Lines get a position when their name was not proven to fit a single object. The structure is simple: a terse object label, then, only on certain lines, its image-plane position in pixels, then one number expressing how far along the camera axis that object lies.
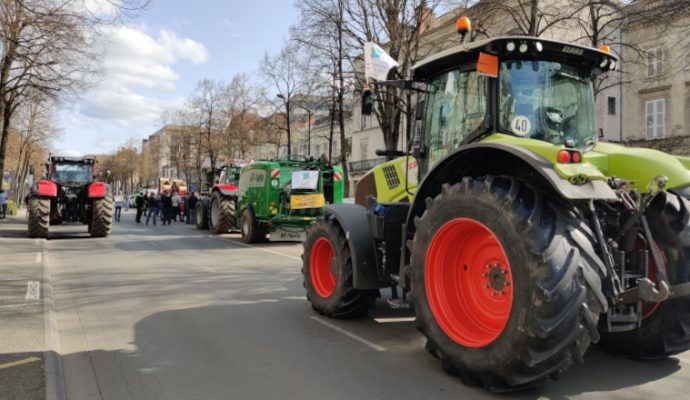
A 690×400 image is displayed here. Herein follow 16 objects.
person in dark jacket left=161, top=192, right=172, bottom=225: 26.33
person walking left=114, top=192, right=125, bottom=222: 29.78
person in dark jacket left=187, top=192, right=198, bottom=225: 26.58
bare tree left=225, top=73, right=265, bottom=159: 42.66
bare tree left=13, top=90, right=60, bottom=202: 30.75
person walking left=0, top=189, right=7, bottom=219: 25.94
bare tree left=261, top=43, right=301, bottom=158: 33.04
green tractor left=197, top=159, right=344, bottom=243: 15.45
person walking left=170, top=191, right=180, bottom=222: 27.28
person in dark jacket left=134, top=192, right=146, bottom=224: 26.95
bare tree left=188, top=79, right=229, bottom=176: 44.41
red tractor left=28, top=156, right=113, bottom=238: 15.82
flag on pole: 6.65
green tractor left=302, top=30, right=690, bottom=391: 3.43
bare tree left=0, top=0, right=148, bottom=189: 11.64
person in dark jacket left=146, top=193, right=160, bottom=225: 26.10
